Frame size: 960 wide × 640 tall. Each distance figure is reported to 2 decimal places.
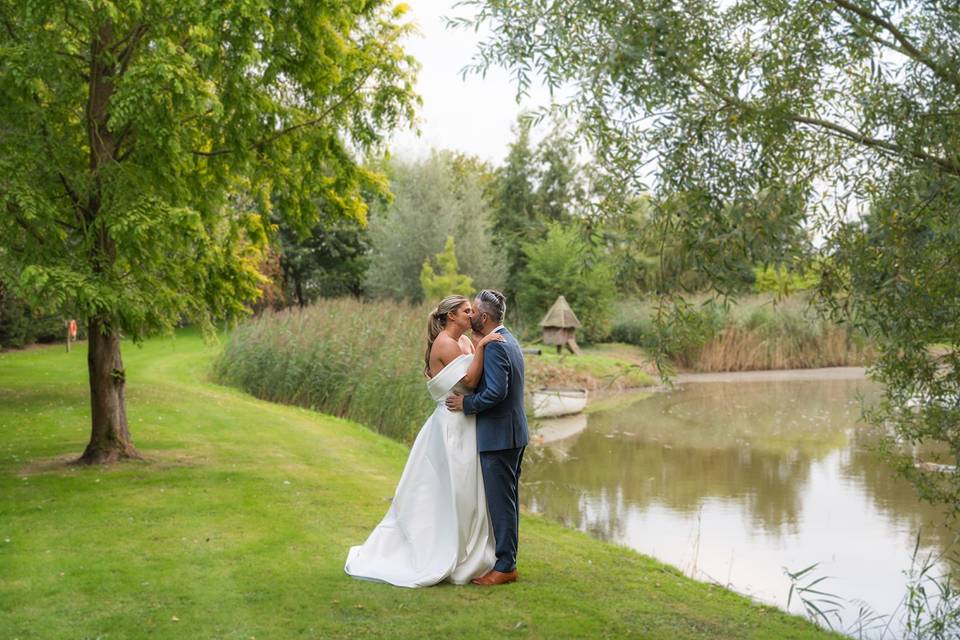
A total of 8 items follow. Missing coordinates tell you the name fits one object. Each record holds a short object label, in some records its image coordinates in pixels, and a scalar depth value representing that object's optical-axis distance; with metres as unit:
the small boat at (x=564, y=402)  22.57
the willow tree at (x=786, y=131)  5.62
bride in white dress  7.02
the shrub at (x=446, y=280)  34.12
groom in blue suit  6.92
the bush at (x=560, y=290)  37.78
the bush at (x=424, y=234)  39.16
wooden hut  34.41
